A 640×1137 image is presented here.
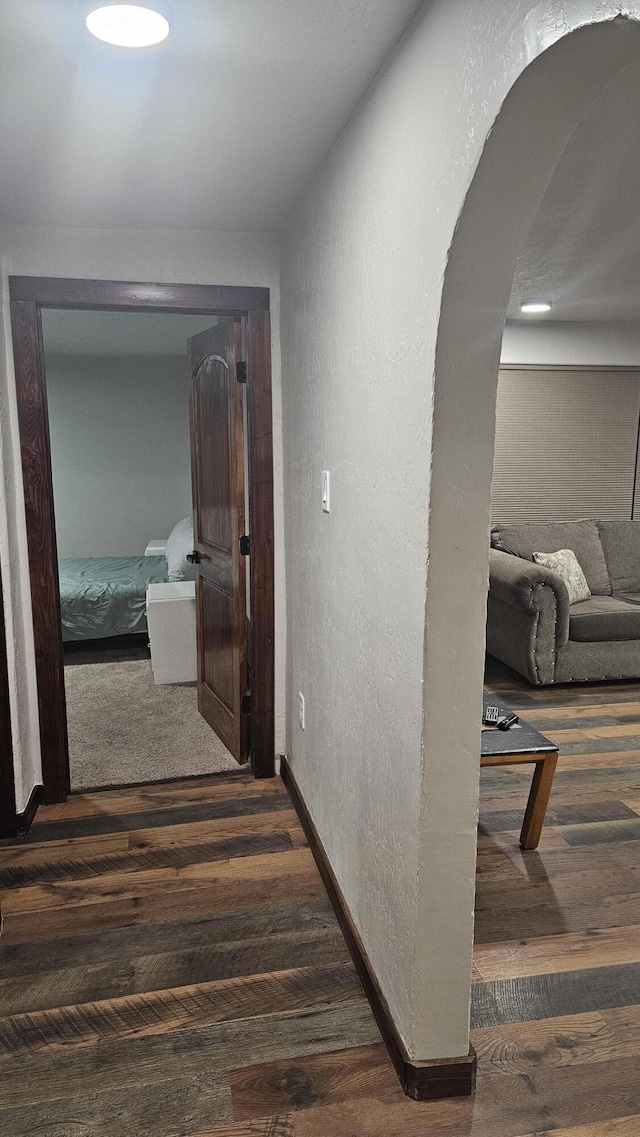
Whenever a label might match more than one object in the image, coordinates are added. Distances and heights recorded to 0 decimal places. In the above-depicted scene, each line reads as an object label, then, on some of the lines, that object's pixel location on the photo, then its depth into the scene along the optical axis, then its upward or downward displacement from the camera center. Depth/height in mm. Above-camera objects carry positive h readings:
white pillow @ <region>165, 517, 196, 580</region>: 4984 -744
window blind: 5340 +15
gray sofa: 4449 -1081
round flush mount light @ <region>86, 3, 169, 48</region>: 1437 +806
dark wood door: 3182 -373
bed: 5172 -1121
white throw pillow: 4836 -801
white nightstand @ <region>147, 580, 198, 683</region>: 4465 -1136
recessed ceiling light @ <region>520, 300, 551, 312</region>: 4521 +831
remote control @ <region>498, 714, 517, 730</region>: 2796 -1022
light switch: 2328 -144
